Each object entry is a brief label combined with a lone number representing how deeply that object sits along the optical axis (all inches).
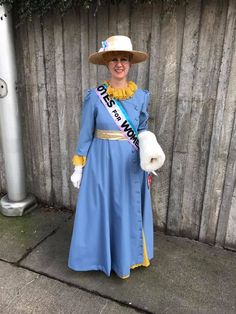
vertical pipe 99.4
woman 73.1
